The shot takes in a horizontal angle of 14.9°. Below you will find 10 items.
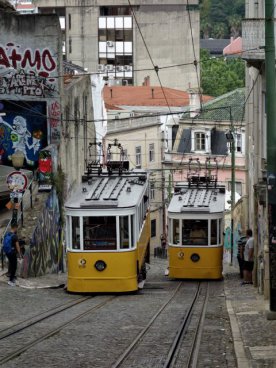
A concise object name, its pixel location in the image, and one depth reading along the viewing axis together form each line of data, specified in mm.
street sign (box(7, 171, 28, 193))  26469
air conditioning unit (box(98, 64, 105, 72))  95181
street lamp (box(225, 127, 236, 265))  45562
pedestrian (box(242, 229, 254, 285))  27506
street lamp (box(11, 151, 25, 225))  26958
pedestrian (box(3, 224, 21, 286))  24312
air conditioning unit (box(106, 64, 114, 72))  95412
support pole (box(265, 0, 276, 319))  17250
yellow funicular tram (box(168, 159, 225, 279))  29672
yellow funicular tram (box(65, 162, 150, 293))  23609
